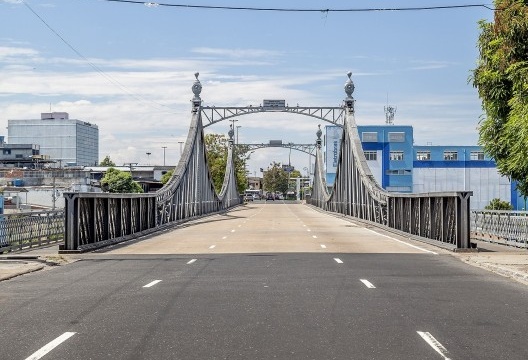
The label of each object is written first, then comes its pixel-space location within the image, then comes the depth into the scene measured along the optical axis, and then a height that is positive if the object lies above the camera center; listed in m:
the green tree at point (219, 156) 123.62 +4.15
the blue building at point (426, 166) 109.12 +2.13
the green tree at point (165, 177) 133.06 +0.76
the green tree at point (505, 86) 25.00 +3.34
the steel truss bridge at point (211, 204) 25.80 -1.06
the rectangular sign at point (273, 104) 74.44 +7.20
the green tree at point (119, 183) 122.31 -0.23
